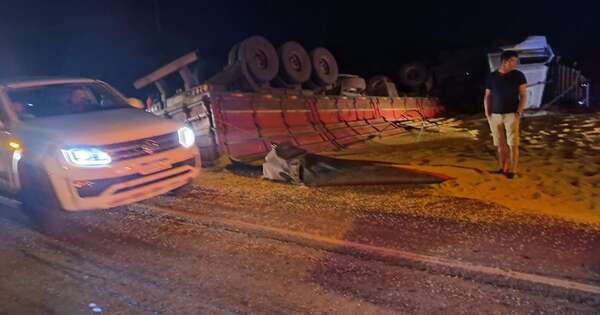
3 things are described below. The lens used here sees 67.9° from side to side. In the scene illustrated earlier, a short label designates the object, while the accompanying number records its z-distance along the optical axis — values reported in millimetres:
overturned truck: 8680
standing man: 6070
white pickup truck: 4633
